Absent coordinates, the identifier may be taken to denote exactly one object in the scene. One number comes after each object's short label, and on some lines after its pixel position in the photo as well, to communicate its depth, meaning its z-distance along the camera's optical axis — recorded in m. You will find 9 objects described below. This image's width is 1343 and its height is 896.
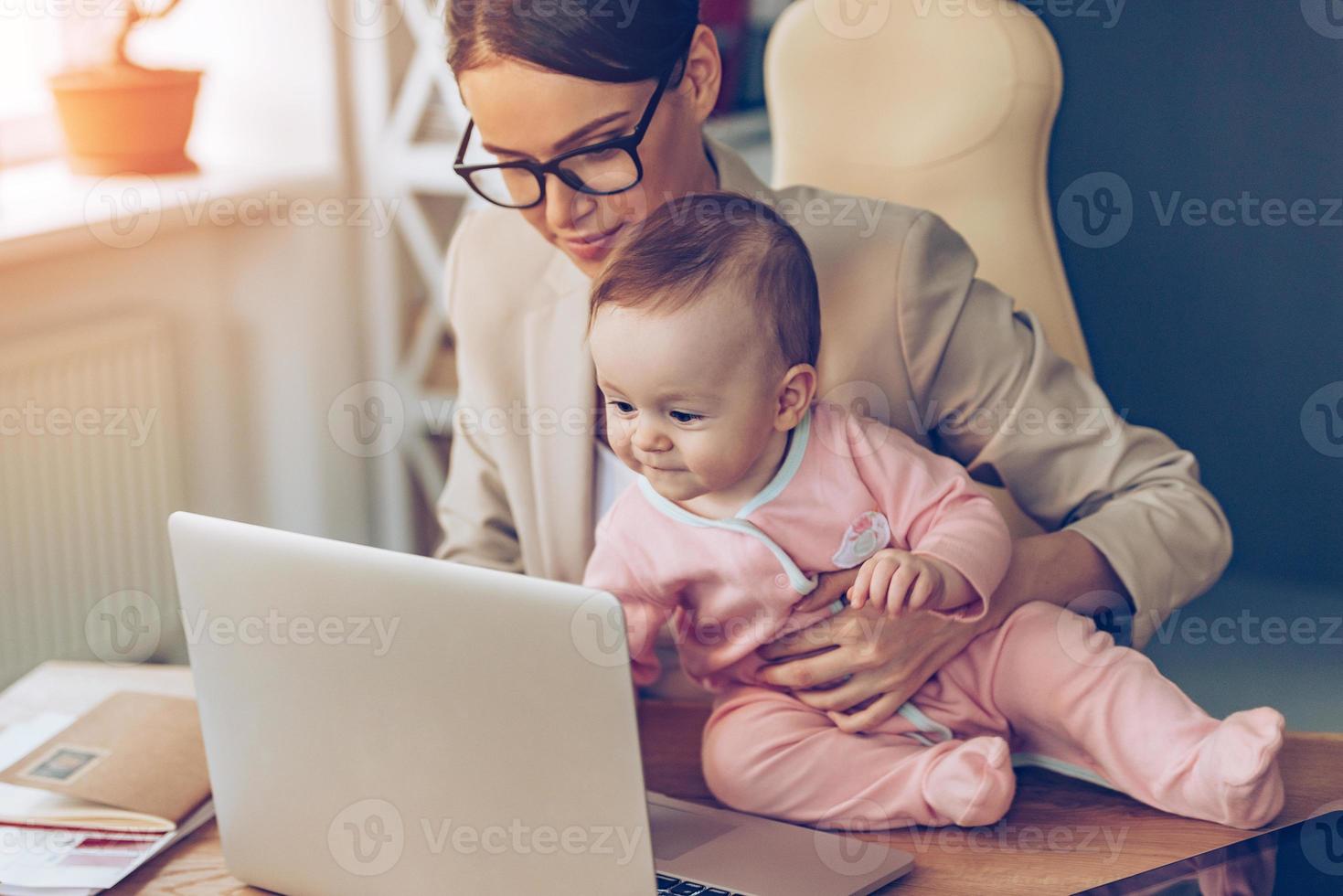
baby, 2.38
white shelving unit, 3.93
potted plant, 3.47
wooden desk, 2.37
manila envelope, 2.50
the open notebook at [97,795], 2.44
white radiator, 3.38
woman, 2.48
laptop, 2.29
